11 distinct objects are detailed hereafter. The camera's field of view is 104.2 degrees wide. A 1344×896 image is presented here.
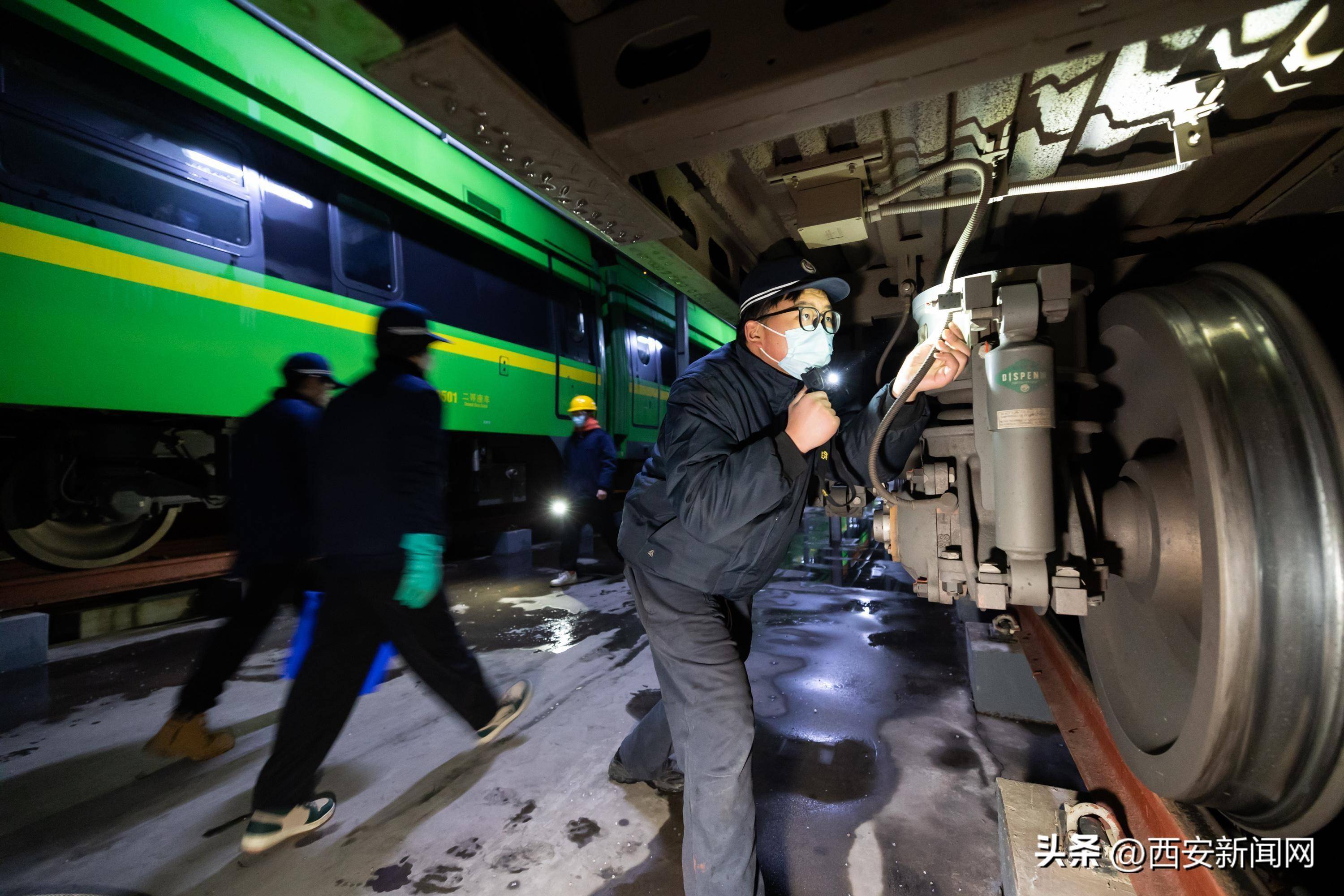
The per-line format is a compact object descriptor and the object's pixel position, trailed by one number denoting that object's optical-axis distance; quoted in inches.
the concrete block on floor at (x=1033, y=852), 46.4
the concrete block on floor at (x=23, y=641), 110.3
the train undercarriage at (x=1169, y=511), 39.5
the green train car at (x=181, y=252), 96.0
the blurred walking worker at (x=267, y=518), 82.3
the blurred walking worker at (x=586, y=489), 193.2
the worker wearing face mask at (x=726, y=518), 50.3
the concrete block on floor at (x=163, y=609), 141.2
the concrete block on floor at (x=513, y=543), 221.9
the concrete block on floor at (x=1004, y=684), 85.4
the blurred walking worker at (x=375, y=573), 65.1
